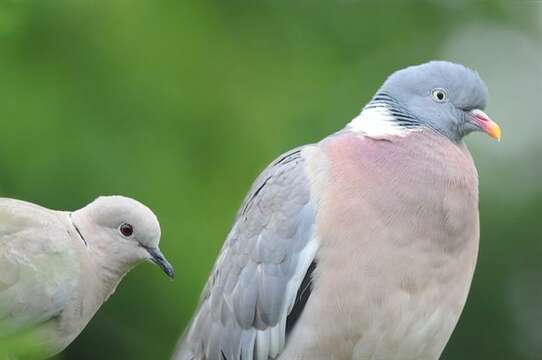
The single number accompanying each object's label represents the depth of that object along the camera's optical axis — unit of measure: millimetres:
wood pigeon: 8164
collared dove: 7039
